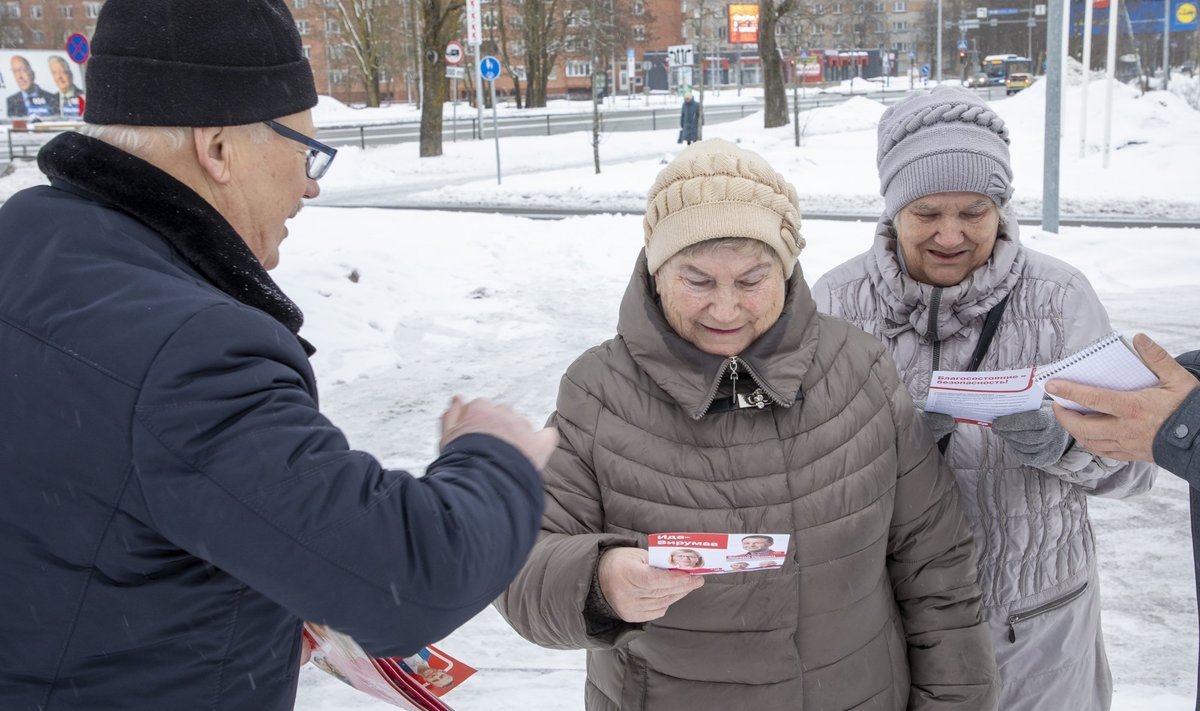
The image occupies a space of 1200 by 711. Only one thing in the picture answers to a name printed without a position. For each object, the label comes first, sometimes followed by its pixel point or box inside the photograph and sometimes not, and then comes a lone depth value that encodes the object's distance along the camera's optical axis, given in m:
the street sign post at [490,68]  23.19
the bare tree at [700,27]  27.77
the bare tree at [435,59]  27.28
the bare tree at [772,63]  28.73
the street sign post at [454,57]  24.14
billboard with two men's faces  48.16
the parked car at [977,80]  56.50
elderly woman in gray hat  2.63
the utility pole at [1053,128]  12.30
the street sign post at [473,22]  22.05
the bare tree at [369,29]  44.25
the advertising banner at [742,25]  55.00
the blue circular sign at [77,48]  15.39
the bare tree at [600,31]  23.00
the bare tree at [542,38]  48.19
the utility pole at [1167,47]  29.24
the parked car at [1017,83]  52.38
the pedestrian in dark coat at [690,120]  27.61
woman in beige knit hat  2.18
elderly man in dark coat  1.35
